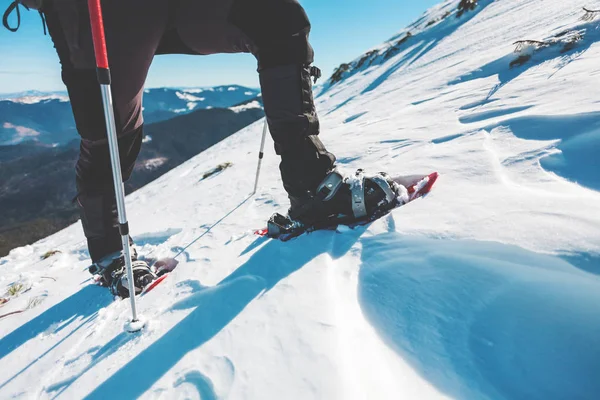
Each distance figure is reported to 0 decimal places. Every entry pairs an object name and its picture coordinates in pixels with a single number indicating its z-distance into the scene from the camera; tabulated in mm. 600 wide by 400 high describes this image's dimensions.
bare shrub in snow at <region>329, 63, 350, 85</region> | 13992
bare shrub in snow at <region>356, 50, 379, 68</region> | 12414
